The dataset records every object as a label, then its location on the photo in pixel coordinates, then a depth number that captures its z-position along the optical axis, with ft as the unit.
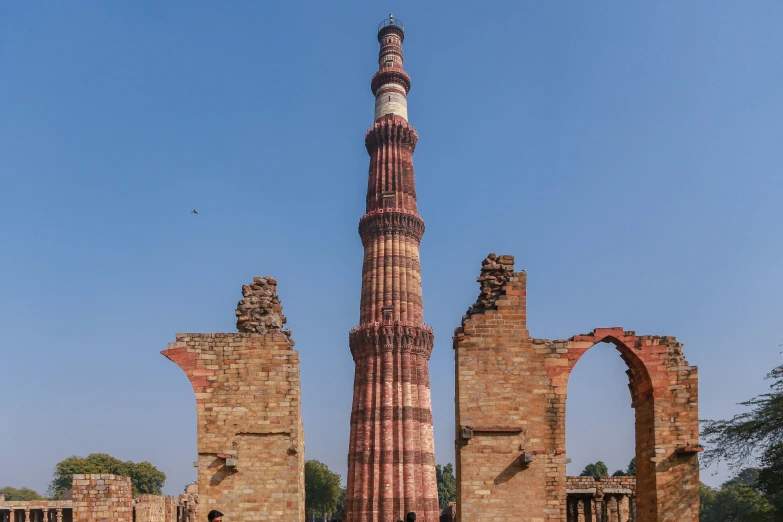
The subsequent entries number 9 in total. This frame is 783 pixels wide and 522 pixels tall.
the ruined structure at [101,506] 53.98
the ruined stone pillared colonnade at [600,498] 60.64
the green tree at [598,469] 182.50
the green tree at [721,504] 124.98
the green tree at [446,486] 246.27
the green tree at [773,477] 45.29
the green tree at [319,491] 174.60
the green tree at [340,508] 203.42
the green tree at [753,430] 47.85
